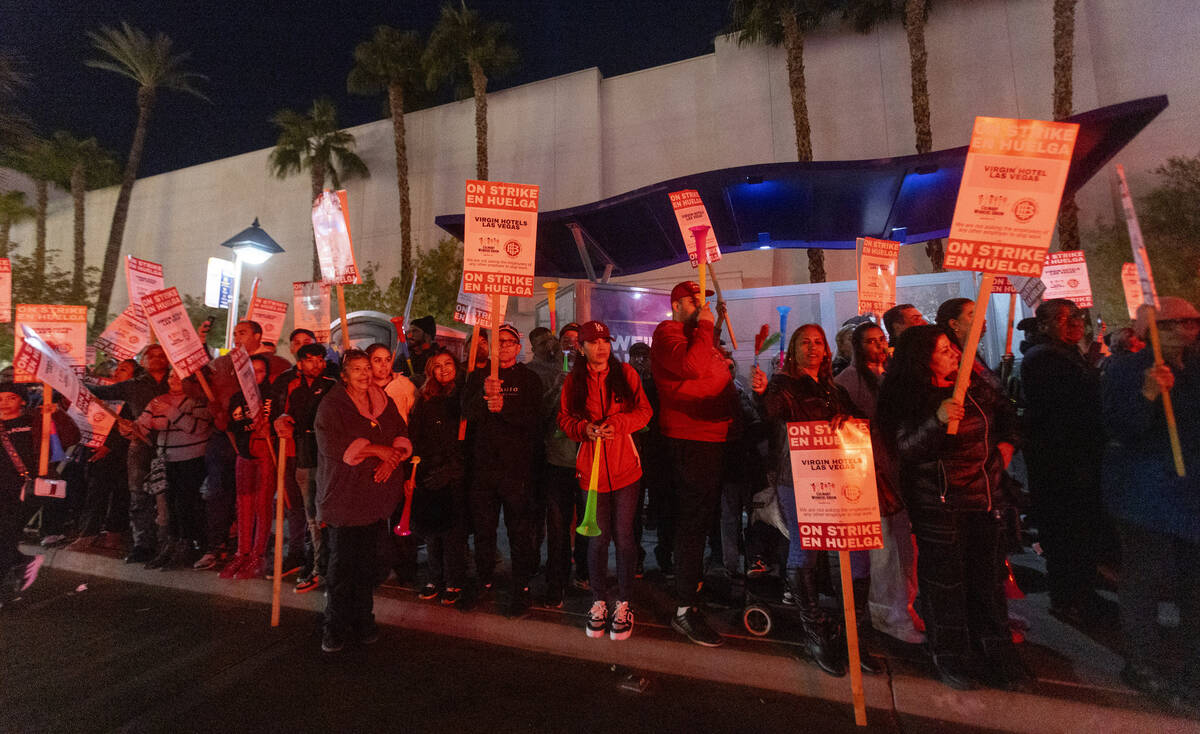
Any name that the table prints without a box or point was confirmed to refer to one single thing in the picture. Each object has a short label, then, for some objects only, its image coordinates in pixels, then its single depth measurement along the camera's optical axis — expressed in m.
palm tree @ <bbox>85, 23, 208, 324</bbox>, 23.02
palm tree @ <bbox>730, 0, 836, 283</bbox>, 16.02
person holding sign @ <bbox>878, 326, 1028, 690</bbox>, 3.03
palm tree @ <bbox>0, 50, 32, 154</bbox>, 12.09
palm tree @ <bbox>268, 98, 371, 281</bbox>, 24.39
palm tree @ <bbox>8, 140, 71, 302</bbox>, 26.53
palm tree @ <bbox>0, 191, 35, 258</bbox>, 19.87
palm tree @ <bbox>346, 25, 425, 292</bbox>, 22.67
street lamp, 9.15
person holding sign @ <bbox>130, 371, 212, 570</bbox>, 5.51
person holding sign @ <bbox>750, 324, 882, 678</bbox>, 3.24
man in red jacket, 3.60
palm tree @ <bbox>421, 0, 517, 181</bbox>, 21.56
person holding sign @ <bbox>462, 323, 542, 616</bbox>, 4.19
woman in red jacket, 3.73
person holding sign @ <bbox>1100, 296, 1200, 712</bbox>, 2.85
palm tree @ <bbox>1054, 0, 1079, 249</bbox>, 12.93
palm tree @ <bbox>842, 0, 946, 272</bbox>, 13.55
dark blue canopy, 6.57
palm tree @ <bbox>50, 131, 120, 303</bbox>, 27.28
